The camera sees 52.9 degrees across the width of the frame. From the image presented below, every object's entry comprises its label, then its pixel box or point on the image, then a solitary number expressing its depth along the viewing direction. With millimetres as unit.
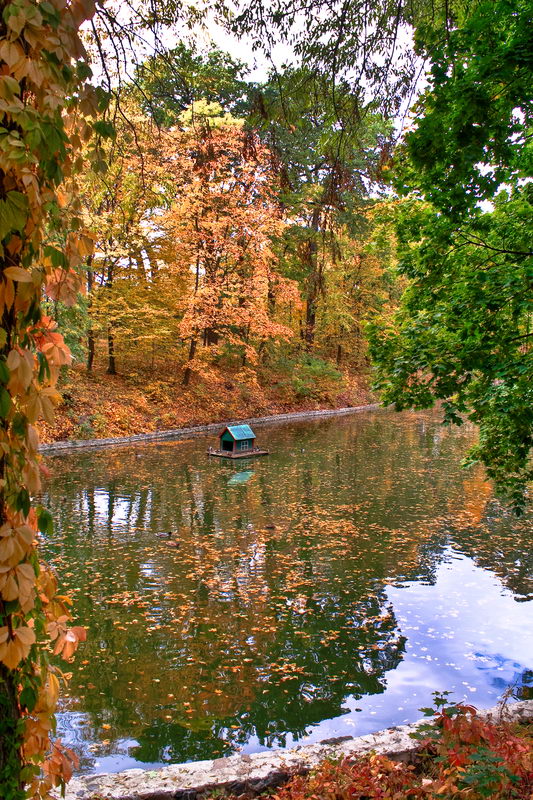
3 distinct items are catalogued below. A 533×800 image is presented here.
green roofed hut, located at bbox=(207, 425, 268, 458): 17250
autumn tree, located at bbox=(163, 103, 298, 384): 21172
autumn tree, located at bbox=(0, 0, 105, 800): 1453
